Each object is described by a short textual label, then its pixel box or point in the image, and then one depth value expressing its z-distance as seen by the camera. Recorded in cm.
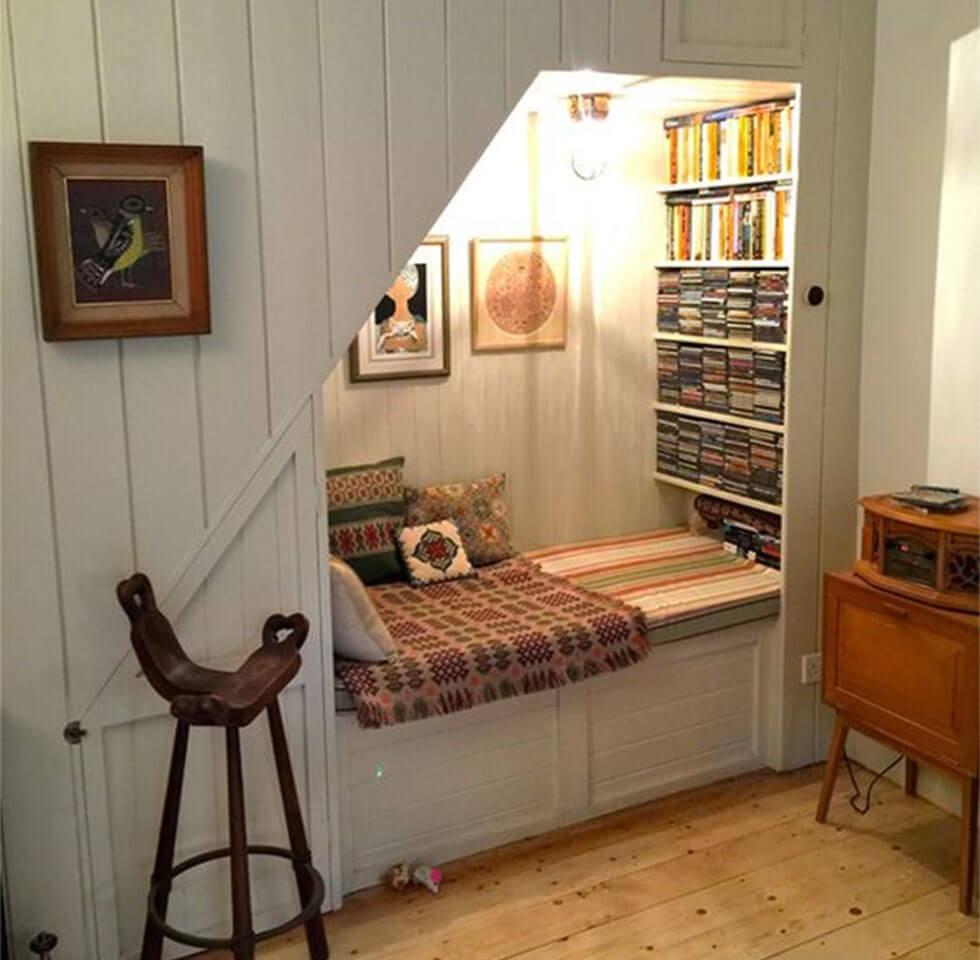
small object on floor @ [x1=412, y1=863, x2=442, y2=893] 294
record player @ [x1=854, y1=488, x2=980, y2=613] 277
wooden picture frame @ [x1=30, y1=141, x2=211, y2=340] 229
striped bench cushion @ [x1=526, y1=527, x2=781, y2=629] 336
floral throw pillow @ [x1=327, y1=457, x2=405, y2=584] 343
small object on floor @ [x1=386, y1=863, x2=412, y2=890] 294
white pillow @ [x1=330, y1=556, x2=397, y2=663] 282
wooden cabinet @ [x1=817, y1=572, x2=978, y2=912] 277
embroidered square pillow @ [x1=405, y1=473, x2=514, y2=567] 363
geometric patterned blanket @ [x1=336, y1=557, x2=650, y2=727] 283
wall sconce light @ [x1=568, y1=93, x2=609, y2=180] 353
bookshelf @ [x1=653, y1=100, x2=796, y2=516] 345
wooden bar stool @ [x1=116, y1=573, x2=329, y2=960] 230
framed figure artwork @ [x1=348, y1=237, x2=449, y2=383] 356
